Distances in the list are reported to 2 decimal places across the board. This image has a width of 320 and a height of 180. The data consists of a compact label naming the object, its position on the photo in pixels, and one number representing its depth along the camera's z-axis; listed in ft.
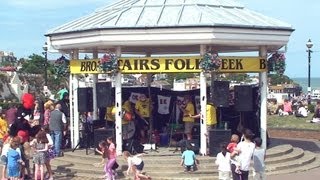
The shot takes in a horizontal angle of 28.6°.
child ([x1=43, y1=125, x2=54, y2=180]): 50.91
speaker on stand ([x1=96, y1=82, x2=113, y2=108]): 61.77
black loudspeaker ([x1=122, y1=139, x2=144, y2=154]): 59.88
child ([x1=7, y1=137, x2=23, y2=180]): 48.52
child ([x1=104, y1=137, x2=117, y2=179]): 50.14
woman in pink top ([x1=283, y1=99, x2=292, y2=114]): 126.86
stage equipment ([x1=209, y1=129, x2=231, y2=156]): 58.34
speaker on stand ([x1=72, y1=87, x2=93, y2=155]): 64.49
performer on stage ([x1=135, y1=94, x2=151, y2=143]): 68.64
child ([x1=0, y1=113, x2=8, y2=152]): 59.93
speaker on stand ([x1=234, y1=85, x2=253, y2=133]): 61.67
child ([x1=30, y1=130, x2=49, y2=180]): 49.90
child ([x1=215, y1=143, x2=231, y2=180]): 45.78
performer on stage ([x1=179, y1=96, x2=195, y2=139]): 64.49
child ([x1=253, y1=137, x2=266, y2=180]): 44.29
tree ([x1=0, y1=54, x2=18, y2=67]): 410.19
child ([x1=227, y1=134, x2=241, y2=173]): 43.15
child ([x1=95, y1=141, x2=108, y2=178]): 51.19
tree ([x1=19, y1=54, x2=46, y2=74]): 317.13
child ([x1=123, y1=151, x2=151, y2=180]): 49.44
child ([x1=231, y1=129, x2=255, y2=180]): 42.52
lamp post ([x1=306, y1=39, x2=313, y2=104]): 114.49
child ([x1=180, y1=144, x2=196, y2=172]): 53.47
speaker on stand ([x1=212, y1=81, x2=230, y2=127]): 60.52
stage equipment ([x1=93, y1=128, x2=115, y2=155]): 61.01
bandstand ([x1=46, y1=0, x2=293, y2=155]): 57.67
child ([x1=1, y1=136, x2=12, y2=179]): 50.01
